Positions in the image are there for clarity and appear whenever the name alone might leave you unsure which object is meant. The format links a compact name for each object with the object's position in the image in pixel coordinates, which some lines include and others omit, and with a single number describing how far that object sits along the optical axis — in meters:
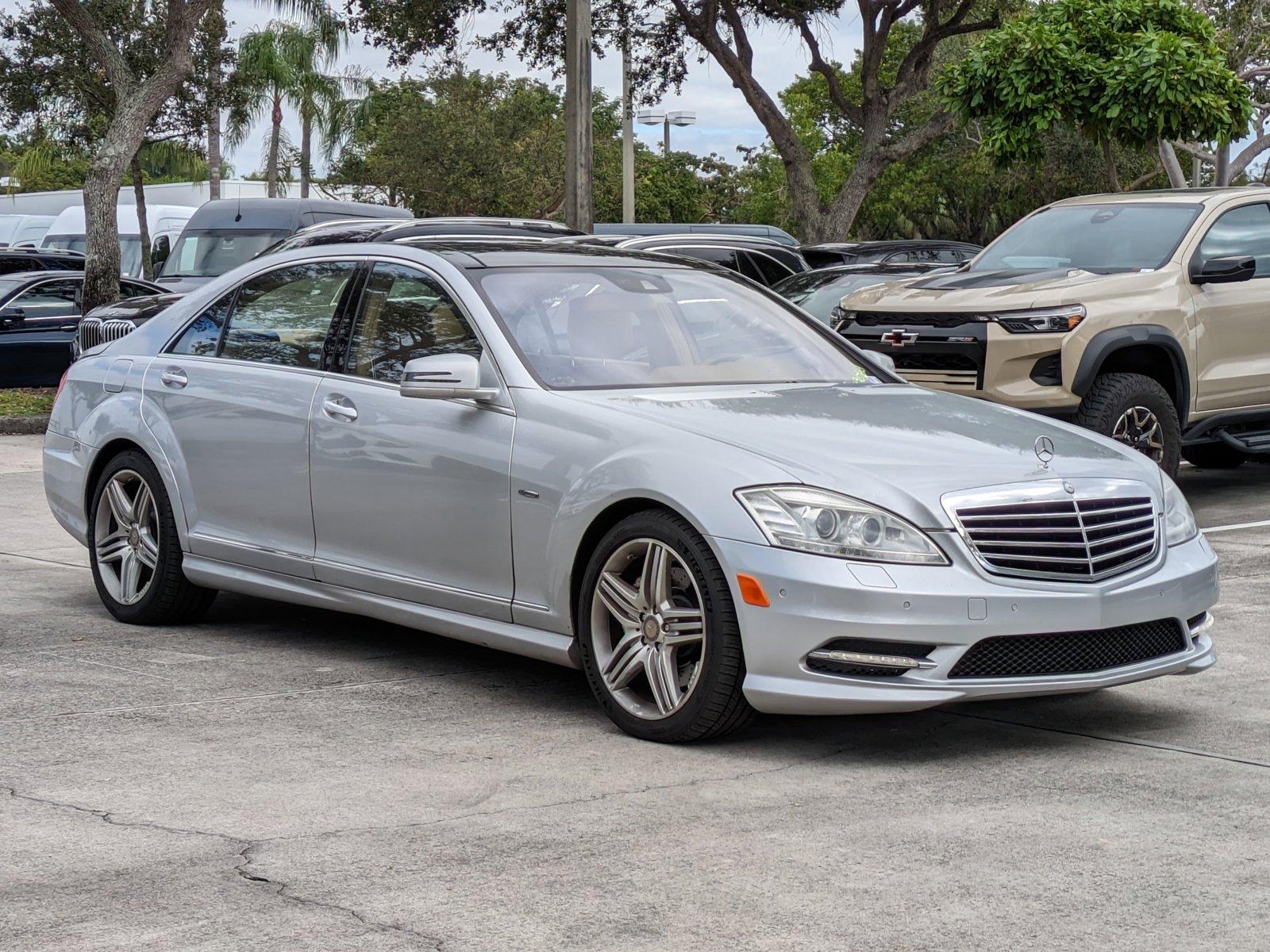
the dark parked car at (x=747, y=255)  18.36
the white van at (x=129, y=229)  31.53
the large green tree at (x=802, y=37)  27.11
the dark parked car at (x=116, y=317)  14.54
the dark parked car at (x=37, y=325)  19.02
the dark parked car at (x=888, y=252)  20.92
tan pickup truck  9.66
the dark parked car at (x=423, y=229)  13.41
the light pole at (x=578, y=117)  17.88
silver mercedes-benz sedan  5.10
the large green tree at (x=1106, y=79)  17.64
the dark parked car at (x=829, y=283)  13.95
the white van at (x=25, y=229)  38.31
